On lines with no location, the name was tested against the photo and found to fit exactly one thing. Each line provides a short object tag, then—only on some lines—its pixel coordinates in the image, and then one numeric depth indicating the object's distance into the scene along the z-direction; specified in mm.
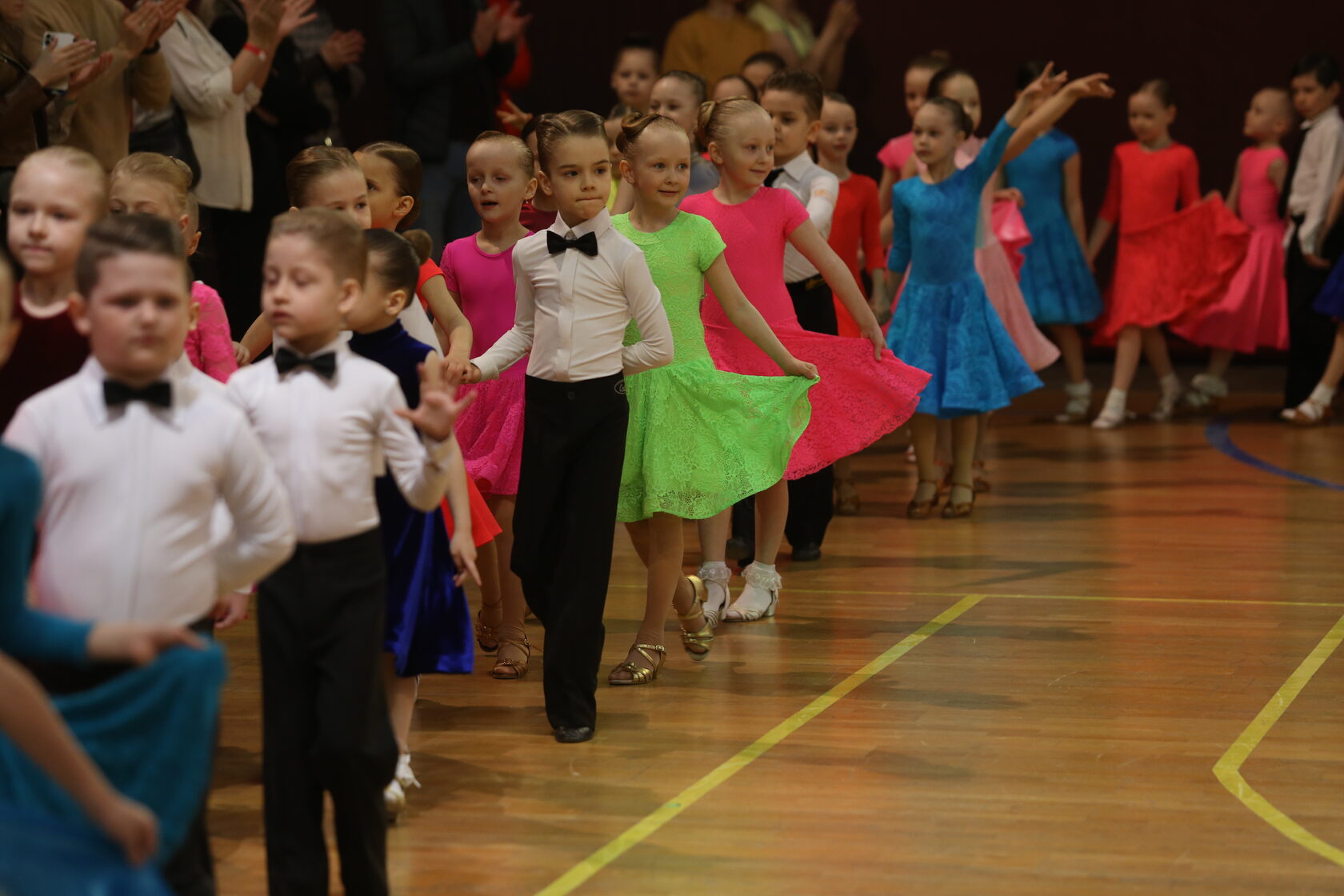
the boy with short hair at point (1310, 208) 19266
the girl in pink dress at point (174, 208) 7609
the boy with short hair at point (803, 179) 12148
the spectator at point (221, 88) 13734
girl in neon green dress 9094
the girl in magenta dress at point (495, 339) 9547
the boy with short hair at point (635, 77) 16406
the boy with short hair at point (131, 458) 4969
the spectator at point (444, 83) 17359
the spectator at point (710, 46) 19328
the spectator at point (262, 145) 14617
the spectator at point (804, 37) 20484
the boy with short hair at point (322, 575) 5770
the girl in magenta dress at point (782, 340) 10484
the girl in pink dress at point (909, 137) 16625
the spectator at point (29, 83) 11148
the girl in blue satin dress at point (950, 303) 13906
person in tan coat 12102
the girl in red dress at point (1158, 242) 19359
